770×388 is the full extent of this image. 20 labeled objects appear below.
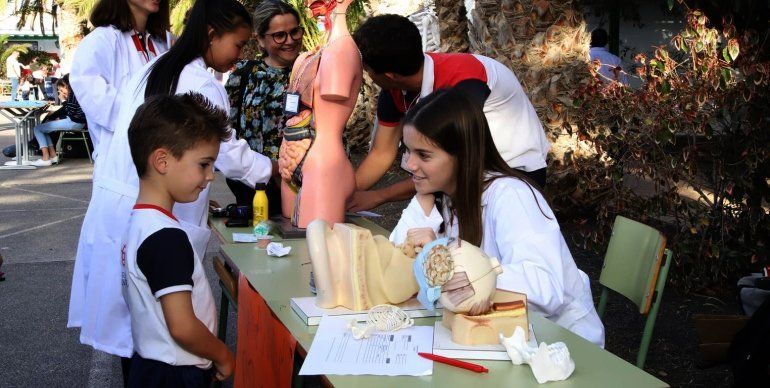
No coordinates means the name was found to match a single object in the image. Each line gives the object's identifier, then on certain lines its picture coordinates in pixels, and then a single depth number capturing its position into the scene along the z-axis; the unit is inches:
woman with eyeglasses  171.9
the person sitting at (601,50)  373.7
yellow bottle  145.2
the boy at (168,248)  85.0
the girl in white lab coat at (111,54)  148.9
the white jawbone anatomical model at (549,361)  71.9
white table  477.5
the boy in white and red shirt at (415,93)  123.5
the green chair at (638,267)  107.2
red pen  74.0
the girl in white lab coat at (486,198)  91.3
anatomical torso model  129.7
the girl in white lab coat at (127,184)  109.7
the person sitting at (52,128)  490.3
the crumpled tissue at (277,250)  123.2
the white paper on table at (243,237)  134.6
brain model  77.0
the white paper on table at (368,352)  74.4
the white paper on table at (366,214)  159.0
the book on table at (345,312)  89.6
